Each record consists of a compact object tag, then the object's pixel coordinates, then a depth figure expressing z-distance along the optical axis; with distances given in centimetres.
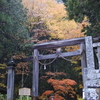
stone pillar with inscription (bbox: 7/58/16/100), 825
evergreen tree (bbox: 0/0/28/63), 858
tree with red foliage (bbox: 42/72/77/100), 1039
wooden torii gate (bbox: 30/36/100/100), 464
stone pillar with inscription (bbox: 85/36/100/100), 459
